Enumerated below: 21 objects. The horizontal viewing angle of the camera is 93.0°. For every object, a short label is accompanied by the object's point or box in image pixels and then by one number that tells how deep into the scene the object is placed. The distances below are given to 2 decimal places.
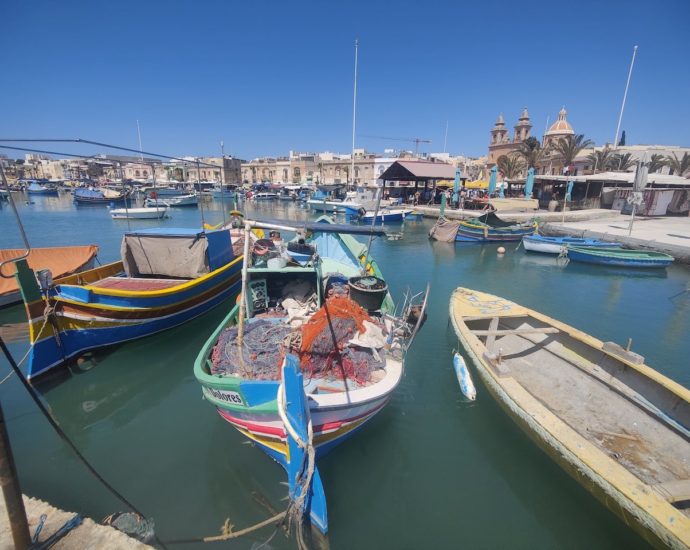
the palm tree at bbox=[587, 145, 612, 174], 43.34
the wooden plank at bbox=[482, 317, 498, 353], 9.06
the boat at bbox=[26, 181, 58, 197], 74.69
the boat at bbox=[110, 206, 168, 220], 39.28
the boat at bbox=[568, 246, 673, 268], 19.97
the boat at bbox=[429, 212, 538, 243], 27.50
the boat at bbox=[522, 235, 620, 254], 23.16
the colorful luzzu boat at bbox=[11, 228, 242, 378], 8.11
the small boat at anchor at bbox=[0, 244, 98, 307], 12.95
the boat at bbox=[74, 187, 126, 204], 54.06
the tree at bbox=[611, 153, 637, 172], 43.28
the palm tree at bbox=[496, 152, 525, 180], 49.66
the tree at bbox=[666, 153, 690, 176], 39.88
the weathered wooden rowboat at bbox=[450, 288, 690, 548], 4.57
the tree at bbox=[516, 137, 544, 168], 44.75
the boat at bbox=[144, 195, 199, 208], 55.76
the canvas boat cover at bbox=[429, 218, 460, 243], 27.83
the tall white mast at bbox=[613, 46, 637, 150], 42.94
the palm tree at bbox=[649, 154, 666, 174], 40.62
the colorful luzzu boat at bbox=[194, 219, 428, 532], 4.74
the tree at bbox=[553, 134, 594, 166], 41.97
